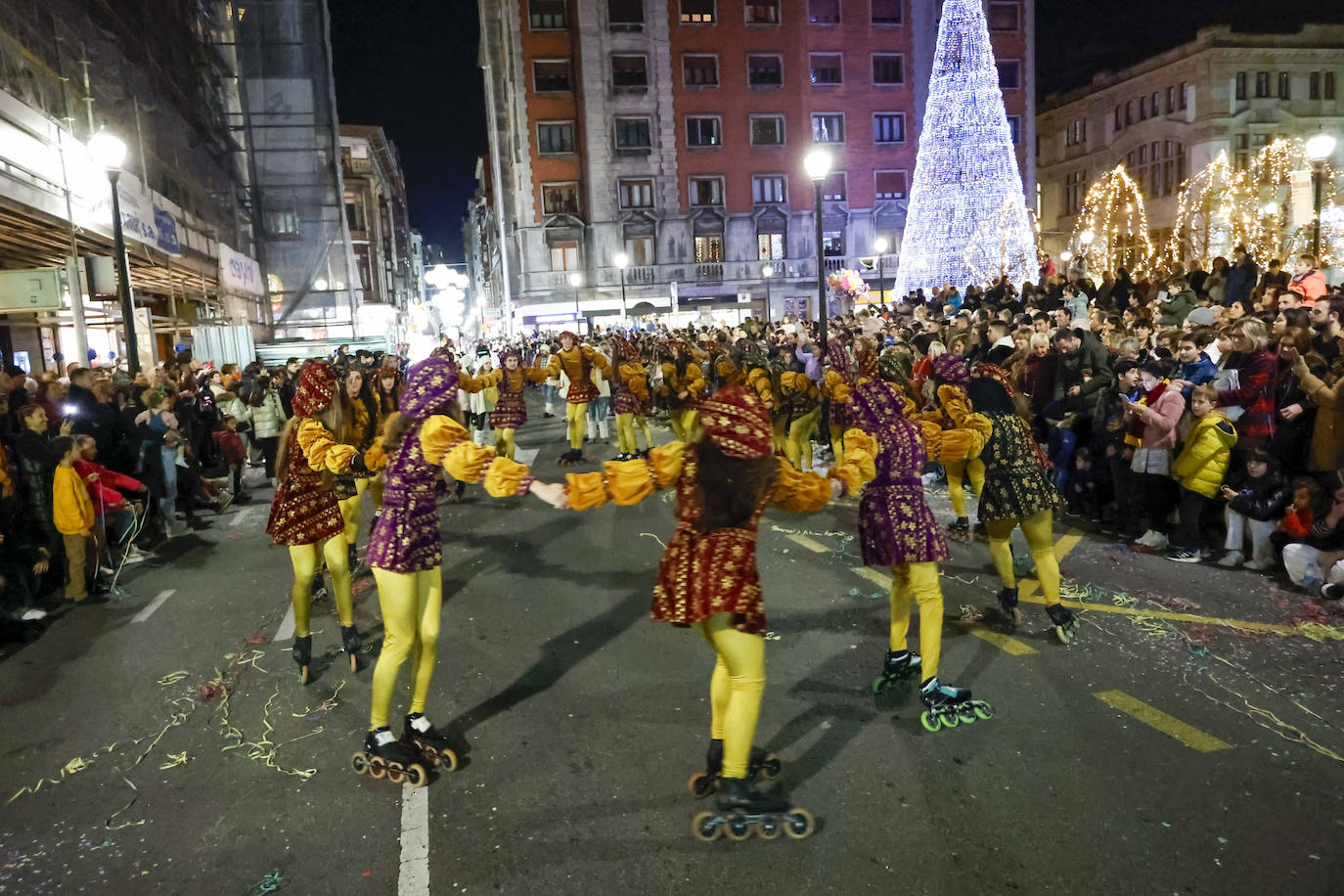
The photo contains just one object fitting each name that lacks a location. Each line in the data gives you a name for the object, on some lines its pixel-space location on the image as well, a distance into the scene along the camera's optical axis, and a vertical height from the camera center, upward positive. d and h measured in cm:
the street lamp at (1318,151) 1426 +288
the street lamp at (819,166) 1423 +307
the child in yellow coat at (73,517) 808 -115
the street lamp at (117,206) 1220 +267
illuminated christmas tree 2167 +449
